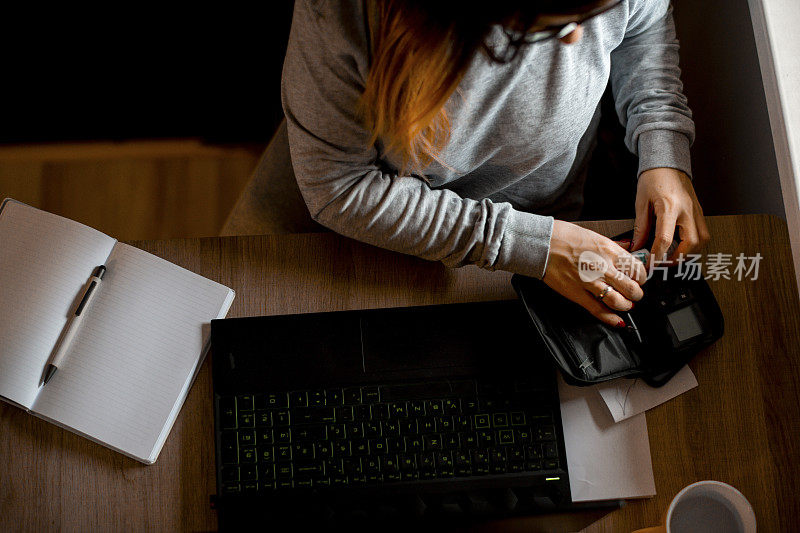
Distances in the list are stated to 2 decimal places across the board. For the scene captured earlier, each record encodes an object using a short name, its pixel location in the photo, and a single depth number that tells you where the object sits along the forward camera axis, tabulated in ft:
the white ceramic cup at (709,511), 2.08
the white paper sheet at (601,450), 2.39
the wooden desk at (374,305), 2.40
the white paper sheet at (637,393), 2.44
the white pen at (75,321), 2.41
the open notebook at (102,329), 2.40
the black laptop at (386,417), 2.33
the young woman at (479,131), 1.96
